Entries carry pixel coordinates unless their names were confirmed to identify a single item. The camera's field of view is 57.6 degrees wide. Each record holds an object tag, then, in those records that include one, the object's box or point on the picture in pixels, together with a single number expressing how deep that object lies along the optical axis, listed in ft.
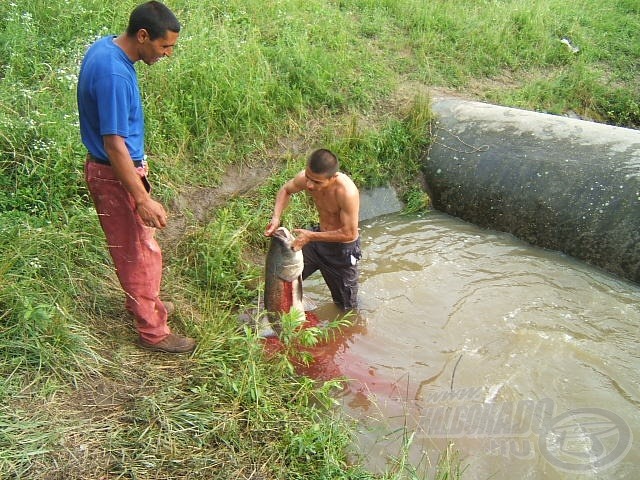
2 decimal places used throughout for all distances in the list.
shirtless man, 13.30
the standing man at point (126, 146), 9.62
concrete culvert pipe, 17.78
